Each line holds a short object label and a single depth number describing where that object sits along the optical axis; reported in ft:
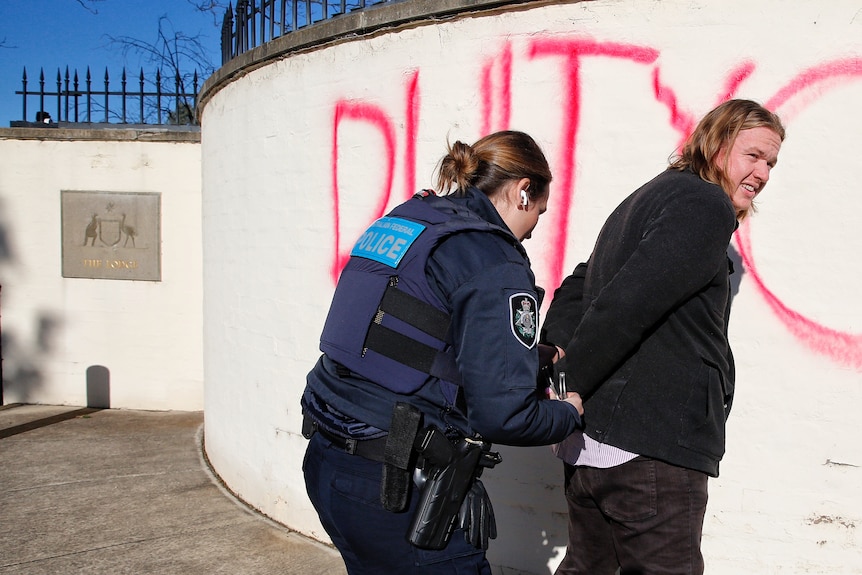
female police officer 5.49
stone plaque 22.50
